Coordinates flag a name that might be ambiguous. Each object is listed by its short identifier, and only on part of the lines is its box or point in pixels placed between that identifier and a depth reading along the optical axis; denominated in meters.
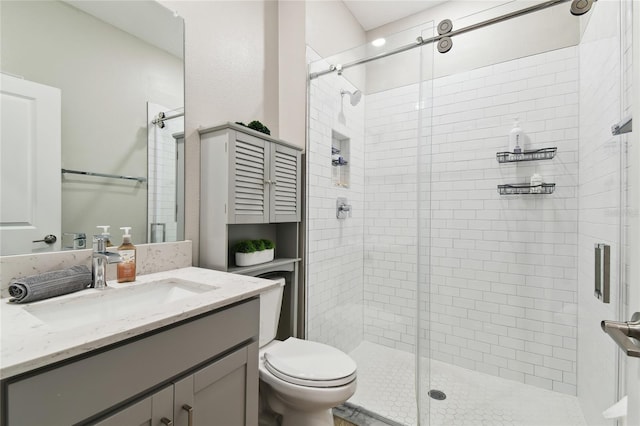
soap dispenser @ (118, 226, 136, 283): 1.20
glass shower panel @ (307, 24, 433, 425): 2.15
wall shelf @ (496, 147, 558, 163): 1.97
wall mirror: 1.02
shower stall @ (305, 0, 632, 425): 1.79
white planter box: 1.66
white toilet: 1.32
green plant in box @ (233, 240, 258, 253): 1.67
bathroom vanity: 0.62
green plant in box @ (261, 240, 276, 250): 1.82
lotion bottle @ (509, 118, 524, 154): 2.05
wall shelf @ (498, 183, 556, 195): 1.97
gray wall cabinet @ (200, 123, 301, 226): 1.52
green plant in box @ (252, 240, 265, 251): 1.74
